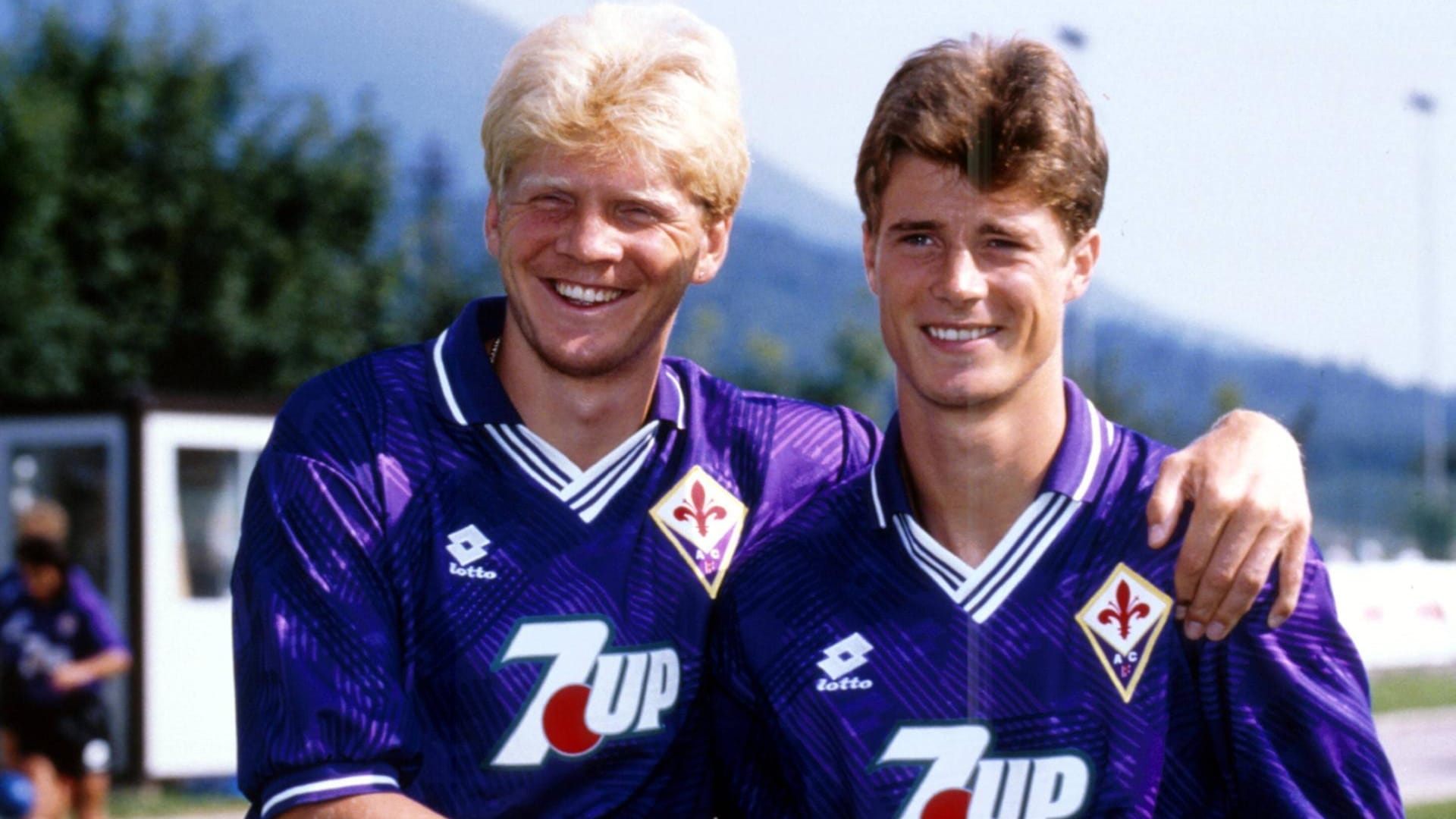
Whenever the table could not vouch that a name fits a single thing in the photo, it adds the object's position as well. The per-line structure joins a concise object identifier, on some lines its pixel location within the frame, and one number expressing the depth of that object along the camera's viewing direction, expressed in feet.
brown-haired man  8.29
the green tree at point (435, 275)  120.57
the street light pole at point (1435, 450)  132.16
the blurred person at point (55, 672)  30.81
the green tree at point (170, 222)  96.84
